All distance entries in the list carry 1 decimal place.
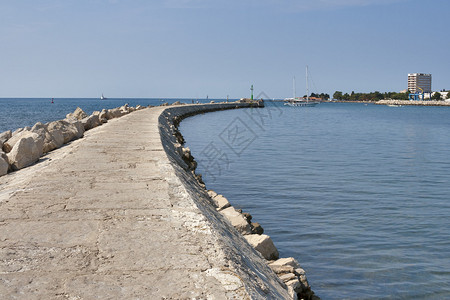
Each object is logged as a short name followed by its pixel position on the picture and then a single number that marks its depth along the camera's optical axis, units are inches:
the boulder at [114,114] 643.9
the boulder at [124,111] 804.6
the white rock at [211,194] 260.2
